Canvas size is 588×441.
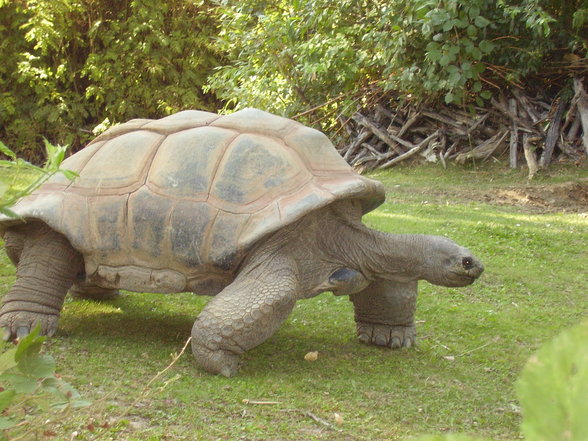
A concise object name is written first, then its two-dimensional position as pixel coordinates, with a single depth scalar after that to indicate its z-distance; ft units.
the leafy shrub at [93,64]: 38.22
